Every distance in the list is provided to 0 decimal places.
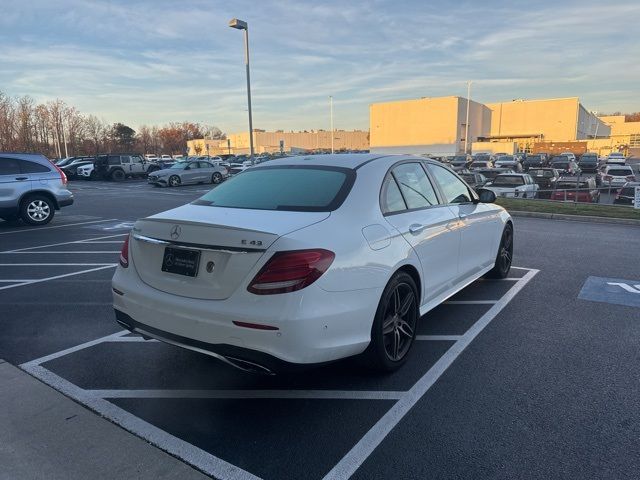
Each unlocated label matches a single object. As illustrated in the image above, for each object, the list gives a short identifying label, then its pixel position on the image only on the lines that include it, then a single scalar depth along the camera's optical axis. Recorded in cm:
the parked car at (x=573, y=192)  1761
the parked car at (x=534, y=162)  4041
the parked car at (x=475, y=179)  1781
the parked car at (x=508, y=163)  3538
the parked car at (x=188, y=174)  2730
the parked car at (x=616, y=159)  4045
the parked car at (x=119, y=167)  3359
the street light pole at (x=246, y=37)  1856
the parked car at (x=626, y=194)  1629
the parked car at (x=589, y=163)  3472
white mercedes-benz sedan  289
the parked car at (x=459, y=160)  3943
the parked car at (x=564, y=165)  2865
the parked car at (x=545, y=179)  1945
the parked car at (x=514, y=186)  1757
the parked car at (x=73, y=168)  3672
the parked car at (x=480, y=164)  3375
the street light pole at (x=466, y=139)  8041
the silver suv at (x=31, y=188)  1138
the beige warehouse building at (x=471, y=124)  7856
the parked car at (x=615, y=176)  2205
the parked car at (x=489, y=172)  2238
